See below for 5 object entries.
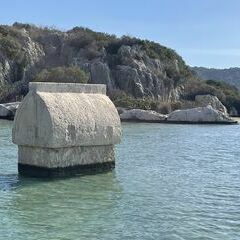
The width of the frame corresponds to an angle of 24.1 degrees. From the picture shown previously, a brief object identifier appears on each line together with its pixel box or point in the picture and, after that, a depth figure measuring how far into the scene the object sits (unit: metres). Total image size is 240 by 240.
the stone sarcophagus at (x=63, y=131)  18.88
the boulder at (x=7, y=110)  67.78
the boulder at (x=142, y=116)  70.81
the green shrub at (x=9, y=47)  95.12
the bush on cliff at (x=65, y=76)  82.69
